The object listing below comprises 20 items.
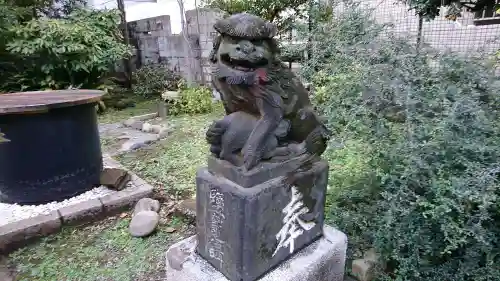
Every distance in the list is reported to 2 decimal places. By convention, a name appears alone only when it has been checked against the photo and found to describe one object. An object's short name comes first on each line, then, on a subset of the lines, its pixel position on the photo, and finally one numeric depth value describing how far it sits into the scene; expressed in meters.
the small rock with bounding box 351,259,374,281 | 1.92
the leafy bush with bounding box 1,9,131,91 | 5.46
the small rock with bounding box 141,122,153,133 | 5.19
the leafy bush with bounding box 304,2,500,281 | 1.60
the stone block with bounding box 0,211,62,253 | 2.37
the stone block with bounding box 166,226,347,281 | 1.56
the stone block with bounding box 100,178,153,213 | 2.80
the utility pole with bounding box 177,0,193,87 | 6.99
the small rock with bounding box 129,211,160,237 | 2.46
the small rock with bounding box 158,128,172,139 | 4.83
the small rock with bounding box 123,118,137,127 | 5.57
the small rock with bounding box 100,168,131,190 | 2.97
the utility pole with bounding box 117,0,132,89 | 8.19
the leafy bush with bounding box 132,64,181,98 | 7.25
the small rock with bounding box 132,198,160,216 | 2.72
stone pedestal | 1.39
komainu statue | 1.26
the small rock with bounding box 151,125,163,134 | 5.07
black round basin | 2.54
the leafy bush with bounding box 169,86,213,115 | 5.90
